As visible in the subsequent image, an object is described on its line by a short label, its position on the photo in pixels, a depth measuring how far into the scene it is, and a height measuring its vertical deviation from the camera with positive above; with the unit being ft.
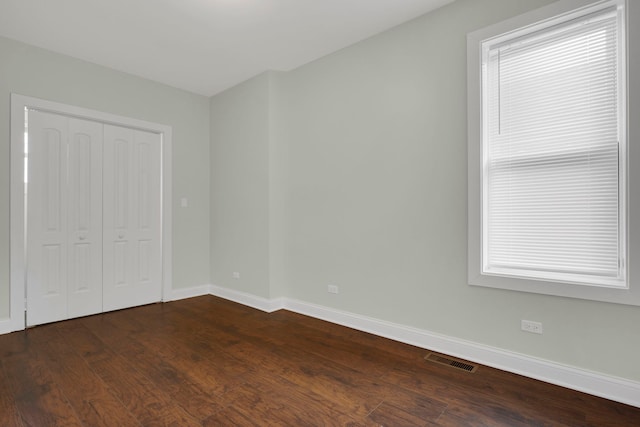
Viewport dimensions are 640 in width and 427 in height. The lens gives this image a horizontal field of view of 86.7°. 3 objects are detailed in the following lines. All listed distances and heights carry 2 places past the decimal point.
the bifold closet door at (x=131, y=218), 13.43 -0.16
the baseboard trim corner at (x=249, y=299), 13.41 -3.62
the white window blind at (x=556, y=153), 7.27 +1.38
